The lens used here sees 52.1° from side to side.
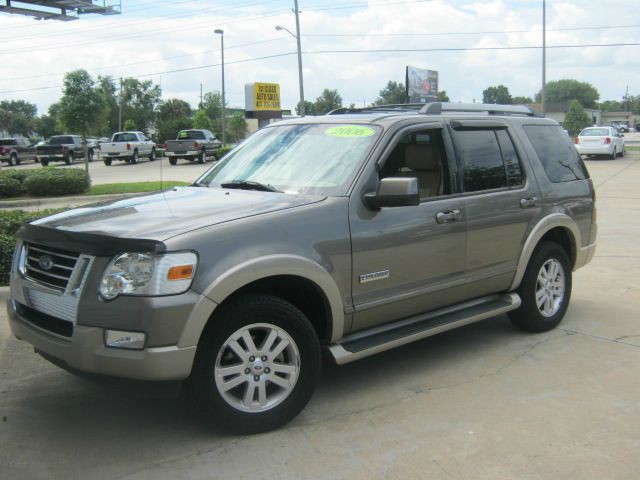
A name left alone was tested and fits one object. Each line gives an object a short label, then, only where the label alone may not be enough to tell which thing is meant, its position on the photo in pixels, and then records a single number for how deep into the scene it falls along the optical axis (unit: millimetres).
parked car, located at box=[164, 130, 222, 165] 34344
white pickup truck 36344
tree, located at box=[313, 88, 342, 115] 69438
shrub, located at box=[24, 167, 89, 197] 17188
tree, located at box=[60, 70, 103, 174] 21531
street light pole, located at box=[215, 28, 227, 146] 46666
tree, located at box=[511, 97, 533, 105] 138825
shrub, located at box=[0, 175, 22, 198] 17062
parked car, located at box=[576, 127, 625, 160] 29672
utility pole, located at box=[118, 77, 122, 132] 71469
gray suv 3338
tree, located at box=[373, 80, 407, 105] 72512
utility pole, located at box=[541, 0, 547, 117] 41197
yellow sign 29453
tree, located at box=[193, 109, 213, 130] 62188
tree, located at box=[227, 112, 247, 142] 70625
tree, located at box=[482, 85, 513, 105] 125600
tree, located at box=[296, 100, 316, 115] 72844
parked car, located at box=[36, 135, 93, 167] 37375
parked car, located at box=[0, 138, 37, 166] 38938
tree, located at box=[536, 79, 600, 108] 176250
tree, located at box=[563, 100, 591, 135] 67750
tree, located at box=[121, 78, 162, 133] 78500
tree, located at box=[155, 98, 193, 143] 62906
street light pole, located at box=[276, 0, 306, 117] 35375
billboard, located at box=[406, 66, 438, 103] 35094
